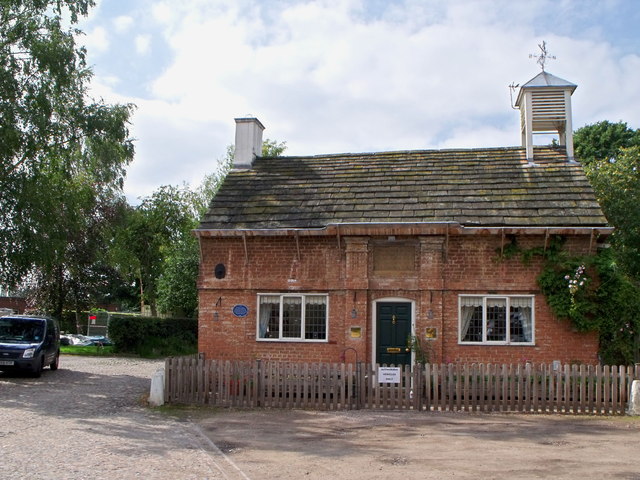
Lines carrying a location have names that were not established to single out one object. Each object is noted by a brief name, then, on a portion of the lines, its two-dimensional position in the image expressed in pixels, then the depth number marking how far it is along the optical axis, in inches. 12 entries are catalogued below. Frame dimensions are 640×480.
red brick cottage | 632.4
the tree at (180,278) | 1546.5
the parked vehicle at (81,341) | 1503.4
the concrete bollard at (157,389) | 559.2
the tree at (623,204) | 1028.5
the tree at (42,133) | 780.6
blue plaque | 674.0
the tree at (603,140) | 1518.2
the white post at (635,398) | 519.2
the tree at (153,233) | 1581.0
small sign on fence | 534.6
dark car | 749.3
